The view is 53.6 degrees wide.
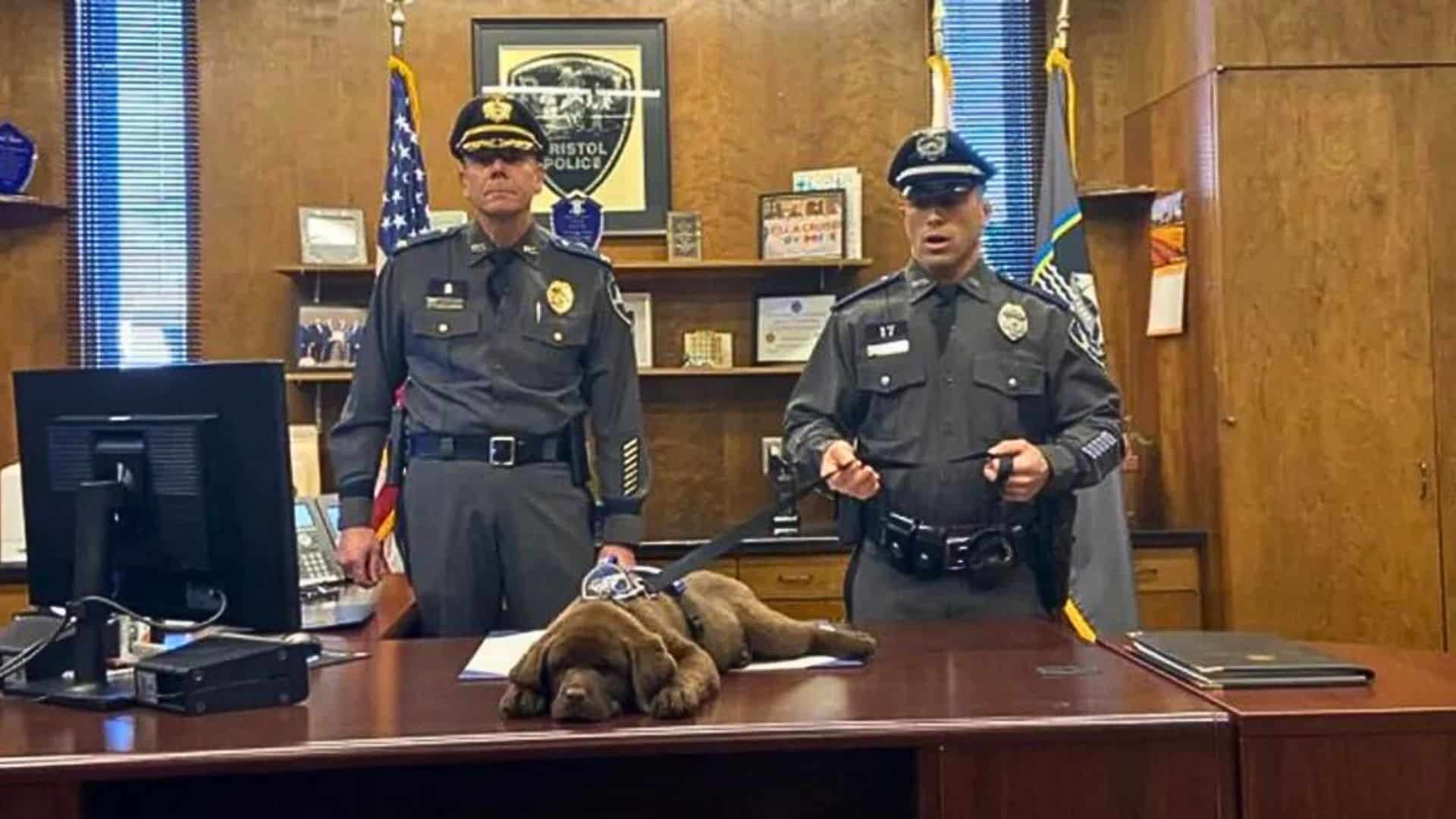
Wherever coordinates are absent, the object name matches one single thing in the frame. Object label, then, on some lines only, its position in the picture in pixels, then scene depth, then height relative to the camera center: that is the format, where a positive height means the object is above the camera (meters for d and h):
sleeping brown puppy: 1.59 -0.30
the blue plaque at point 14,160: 4.16 +0.73
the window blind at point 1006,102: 4.62 +0.93
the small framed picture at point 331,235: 4.29 +0.51
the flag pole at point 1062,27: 4.08 +1.03
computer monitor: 1.75 -0.10
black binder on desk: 1.66 -0.33
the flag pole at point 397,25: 4.06 +1.07
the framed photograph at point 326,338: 4.28 +0.20
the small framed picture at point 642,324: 4.43 +0.23
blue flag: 3.92 +0.23
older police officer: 2.79 -0.01
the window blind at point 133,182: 4.34 +0.69
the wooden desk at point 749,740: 1.49 -0.36
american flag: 4.04 +0.65
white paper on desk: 1.88 -0.35
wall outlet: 4.48 -0.16
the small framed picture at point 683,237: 4.38 +0.49
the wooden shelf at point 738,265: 4.33 +0.40
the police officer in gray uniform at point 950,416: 2.47 -0.04
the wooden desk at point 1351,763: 1.50 -0.40
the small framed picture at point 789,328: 4.44 +0.21
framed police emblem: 4.41 +0.92
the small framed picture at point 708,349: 4.42 +0.15
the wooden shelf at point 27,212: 4.20 +0.59
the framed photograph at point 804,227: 4.37 +0.51
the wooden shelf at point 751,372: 4.34 +0.08
